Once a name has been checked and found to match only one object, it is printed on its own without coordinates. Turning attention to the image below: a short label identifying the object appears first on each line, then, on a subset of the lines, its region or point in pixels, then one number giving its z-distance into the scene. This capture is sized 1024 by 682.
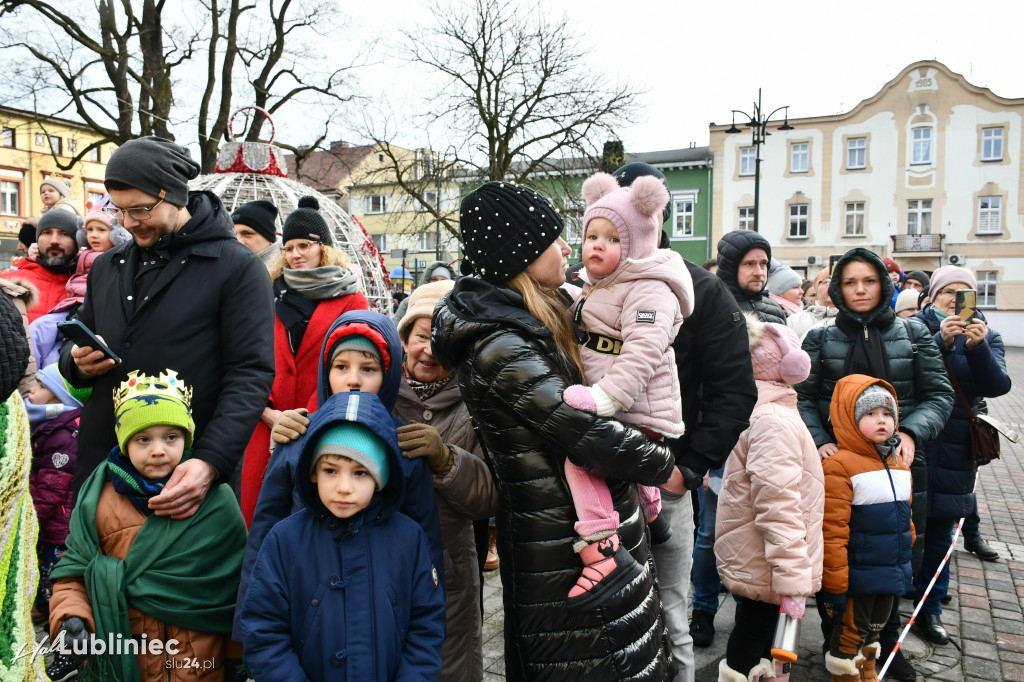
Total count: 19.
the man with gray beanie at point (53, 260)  4.68
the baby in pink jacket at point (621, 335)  1.85
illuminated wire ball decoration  7.37
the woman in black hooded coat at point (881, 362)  3.56
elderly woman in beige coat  2.21
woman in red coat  3.28
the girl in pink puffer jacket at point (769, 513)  2.86
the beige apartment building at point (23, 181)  33.50
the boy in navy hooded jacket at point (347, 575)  1.97
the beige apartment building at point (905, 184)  34.19
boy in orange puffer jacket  3.14
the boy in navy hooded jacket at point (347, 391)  2.20
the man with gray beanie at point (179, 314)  2.37
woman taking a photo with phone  4.22
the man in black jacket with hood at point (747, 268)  3.93
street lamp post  16.04
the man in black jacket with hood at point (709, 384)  2.45
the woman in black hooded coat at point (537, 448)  1.84
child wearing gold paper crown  2.14
